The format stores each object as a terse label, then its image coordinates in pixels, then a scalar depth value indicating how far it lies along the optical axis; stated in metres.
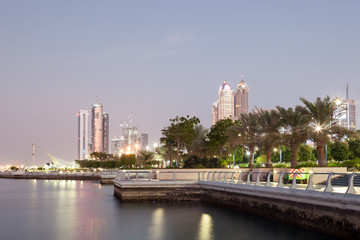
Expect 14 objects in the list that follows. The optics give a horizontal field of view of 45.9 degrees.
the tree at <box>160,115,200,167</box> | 61.88
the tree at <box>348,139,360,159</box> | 78.31
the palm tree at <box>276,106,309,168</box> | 44.59
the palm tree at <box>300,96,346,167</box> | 42.16
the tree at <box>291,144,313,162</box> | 94.57
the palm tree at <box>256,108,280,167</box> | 47.91
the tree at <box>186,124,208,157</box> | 71.69
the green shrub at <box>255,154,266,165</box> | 94.79
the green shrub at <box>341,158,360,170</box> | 47.76
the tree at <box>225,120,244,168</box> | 55.28
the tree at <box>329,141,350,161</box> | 77.44
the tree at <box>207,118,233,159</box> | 63.34
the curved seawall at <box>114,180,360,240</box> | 17.62
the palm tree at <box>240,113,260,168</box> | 53.62
